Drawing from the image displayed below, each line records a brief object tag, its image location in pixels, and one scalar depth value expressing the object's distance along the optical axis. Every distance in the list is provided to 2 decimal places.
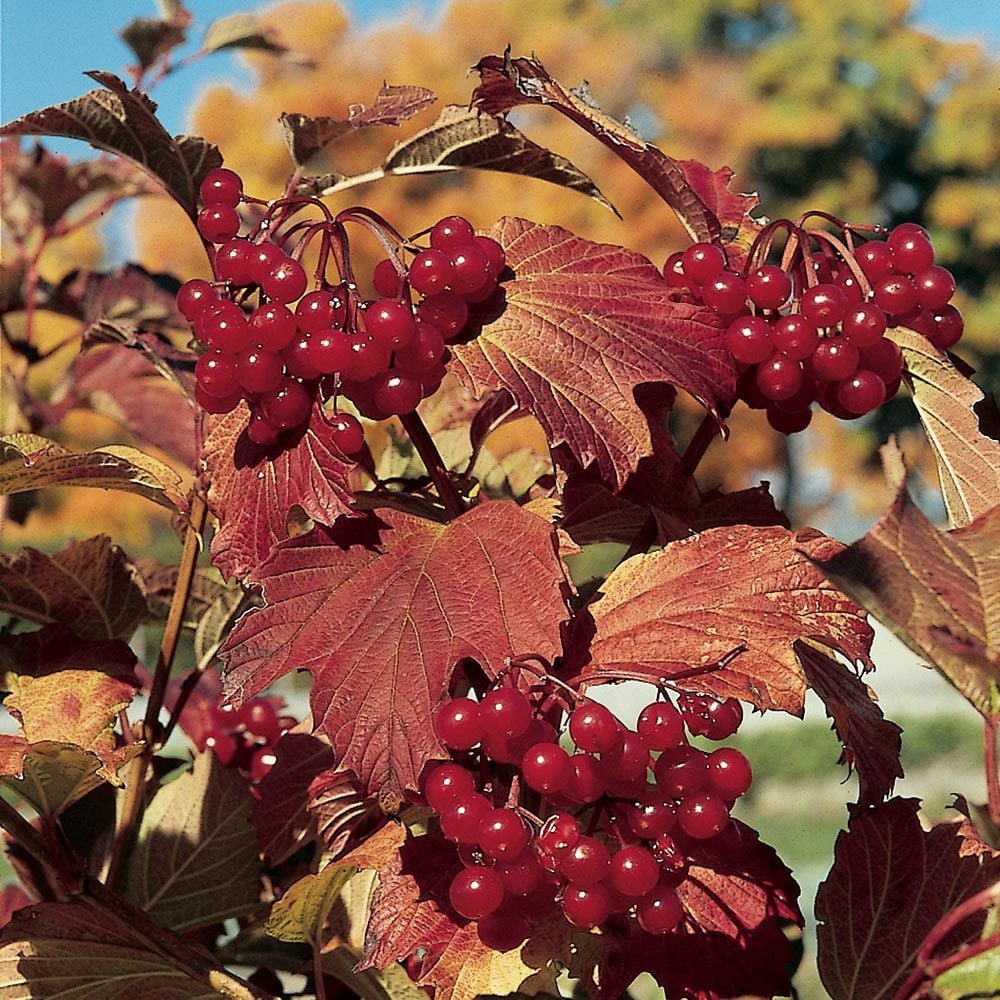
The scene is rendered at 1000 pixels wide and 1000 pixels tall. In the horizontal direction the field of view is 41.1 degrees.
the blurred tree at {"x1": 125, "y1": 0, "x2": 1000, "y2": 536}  13.80
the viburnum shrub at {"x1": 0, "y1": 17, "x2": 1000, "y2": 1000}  0.54
